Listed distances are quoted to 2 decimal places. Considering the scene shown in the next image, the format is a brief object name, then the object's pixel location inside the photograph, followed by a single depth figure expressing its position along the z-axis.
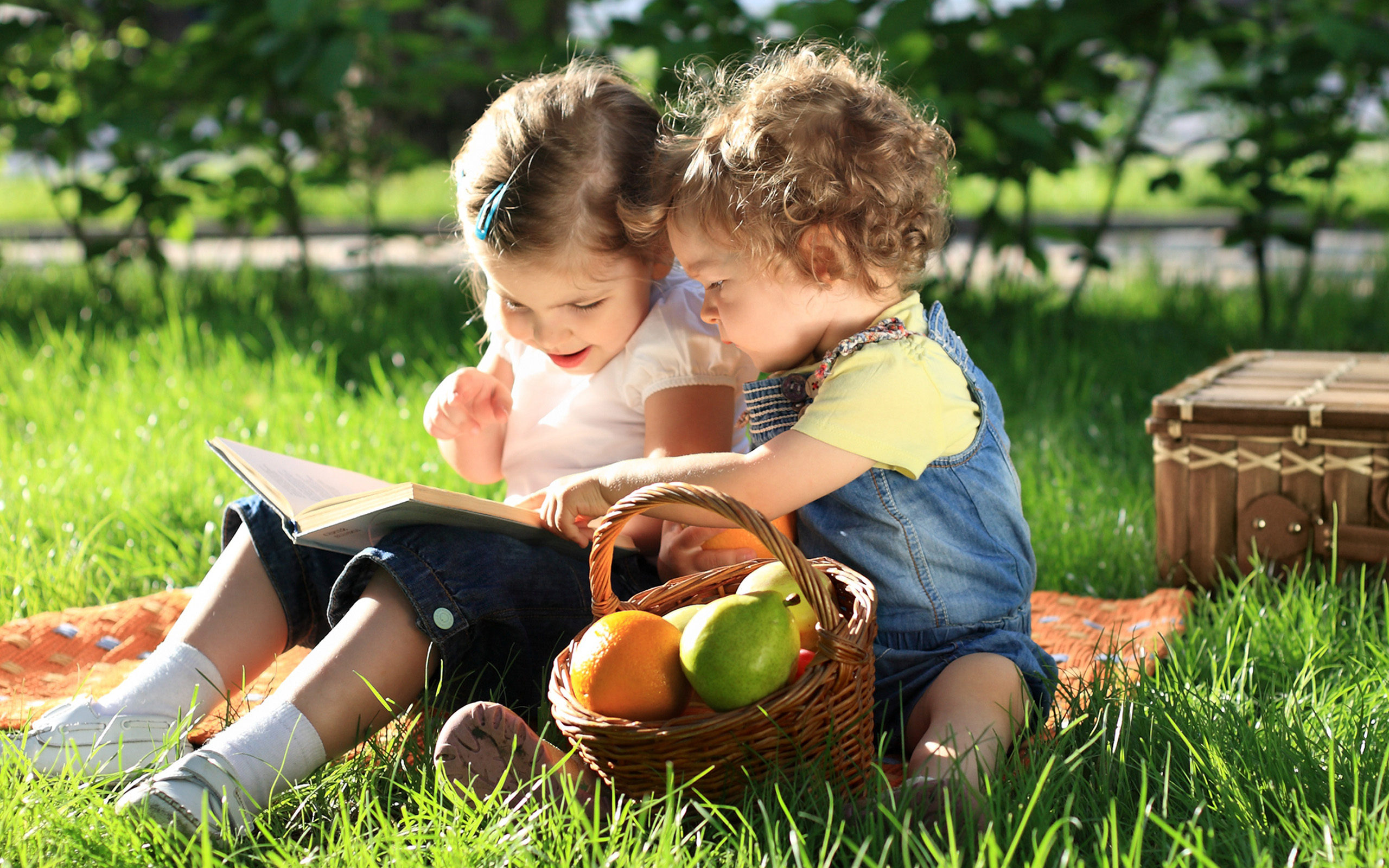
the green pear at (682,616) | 1.58
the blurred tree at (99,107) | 4.58
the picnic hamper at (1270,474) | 2.30
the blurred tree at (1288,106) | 4.07
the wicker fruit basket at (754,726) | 1.40
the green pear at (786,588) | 1.57
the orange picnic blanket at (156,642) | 1.92
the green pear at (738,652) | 1.42
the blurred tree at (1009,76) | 3.99
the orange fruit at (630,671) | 1.45
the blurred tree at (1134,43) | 4.07
